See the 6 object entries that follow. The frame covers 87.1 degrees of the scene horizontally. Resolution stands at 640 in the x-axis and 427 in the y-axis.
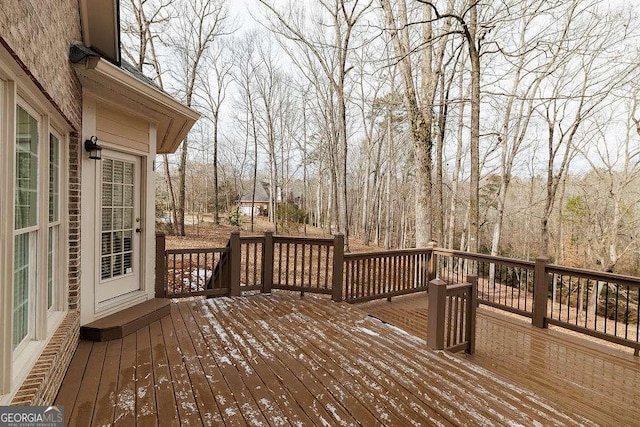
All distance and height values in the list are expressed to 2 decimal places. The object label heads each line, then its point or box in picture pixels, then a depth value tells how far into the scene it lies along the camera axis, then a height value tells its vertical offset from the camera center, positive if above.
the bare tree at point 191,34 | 14.15 +7.47
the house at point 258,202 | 34.16 +0.59
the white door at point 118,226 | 3.69 -0.24
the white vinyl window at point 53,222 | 2.72 -0.15
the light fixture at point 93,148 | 3.33 +0.57
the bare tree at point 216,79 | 17.41 +6.72
